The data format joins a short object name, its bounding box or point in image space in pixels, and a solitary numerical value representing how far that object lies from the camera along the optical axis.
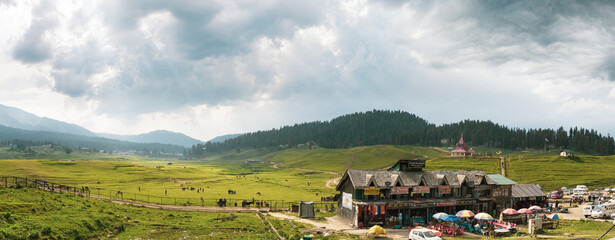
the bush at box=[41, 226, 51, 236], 29.07
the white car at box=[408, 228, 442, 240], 37.64
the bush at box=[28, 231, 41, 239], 27.66
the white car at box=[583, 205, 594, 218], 53.31
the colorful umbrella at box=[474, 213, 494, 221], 45.81
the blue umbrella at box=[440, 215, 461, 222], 46.59
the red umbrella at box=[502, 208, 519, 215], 49.04
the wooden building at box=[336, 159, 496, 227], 51.00
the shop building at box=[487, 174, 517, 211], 61.53
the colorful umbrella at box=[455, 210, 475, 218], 47.53
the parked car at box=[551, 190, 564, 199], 80.89
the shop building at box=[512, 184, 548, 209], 65.12
